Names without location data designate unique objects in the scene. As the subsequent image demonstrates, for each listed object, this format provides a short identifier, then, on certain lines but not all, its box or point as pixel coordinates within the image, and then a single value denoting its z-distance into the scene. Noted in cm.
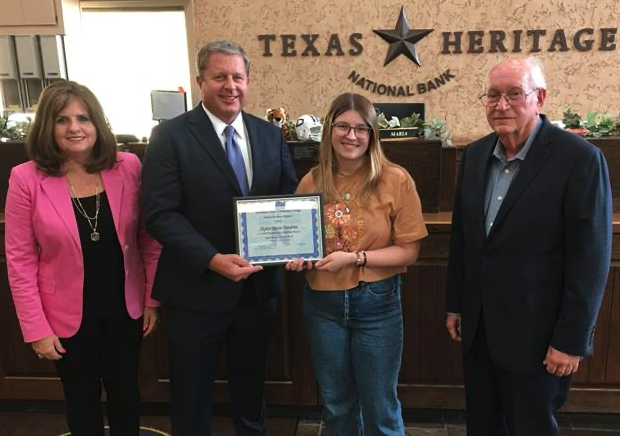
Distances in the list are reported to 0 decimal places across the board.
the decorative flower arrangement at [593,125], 214
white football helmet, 214
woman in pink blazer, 158
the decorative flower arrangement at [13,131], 233
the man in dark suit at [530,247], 133
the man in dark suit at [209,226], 157
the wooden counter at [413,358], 215
